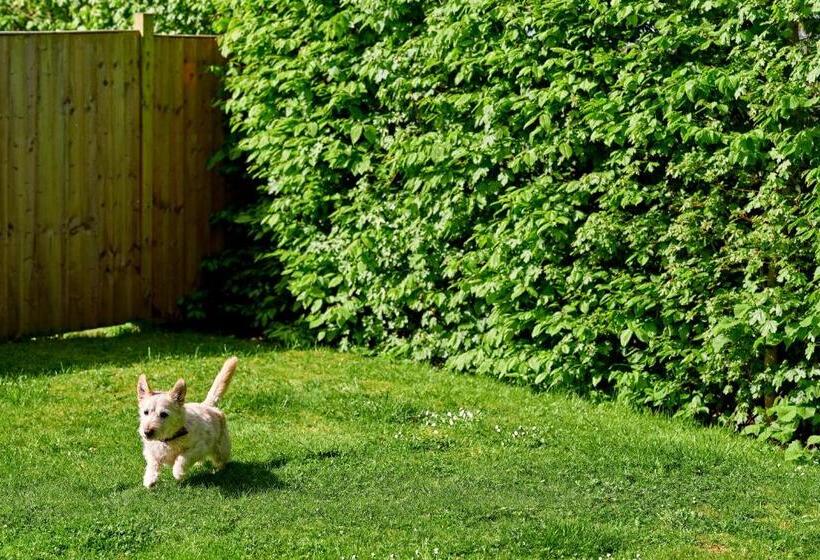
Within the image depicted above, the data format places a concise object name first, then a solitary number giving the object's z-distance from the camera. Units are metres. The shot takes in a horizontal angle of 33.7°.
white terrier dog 6.32
